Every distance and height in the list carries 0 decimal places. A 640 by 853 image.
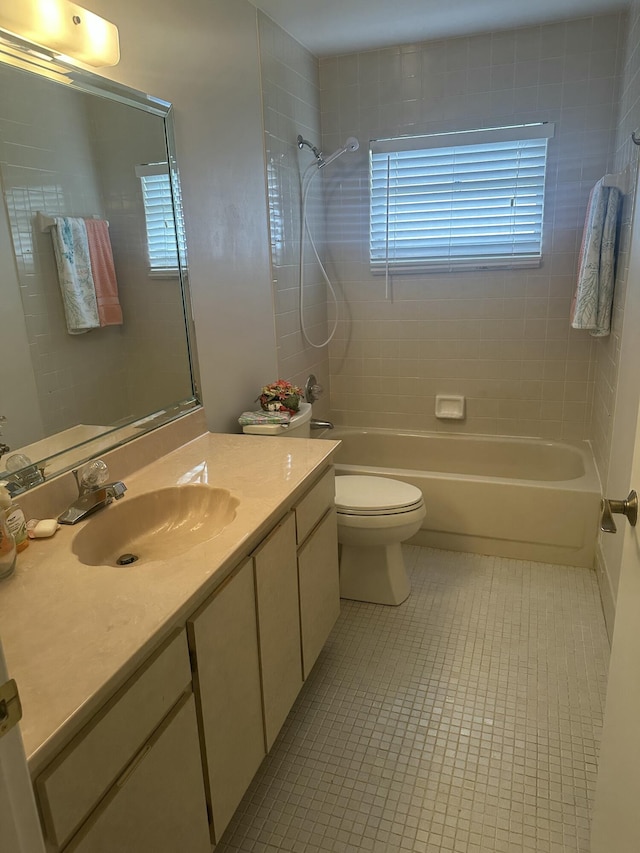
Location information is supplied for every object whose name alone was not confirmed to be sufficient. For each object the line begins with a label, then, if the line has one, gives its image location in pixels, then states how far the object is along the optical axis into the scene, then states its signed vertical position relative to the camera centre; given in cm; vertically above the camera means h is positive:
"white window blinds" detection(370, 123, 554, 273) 307 +33
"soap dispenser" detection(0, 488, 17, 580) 117 -53
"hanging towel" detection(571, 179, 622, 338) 262 -2
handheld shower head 311 +60
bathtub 272 -113
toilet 240 -104
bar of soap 137 -57
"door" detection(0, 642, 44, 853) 56 -49
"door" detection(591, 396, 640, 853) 100 -84
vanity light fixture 134 +57
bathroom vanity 89 -70
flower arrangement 249 -53
